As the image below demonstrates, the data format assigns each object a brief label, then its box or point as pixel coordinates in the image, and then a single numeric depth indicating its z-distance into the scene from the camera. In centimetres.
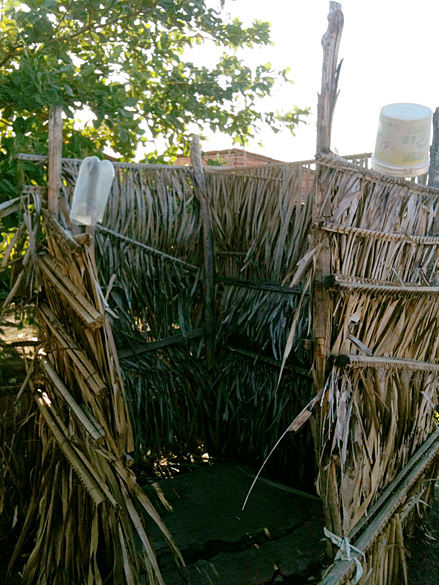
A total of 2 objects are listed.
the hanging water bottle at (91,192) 223
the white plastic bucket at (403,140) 282
